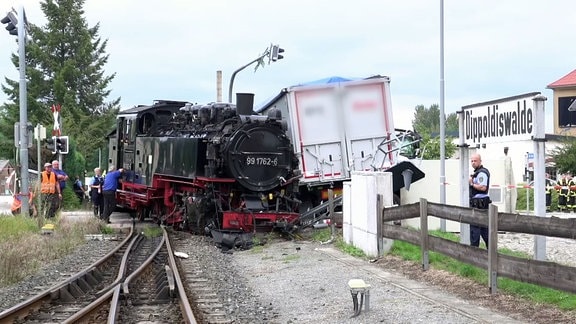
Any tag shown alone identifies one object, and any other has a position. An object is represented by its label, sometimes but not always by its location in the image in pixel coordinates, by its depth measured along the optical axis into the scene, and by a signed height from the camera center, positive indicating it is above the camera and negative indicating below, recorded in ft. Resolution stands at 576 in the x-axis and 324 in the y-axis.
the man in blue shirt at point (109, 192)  71.00 -2.78
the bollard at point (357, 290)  26.78 -4.65
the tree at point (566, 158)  133.08 +0.40
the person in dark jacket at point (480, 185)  37.88 -1.25
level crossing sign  72.54 +4.10
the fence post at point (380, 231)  40.60 -3.79
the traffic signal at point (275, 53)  84.13 +12.29
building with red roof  194.95 +15.47
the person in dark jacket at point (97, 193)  80.12 -3.25
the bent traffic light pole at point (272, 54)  84.23 +12.35
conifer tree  181.45 +22.31
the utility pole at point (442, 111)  56.24 +3.98
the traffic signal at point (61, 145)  68.80 +1.67
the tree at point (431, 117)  405.10 +24.87
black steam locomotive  54.60 -0.54
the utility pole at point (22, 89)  63.26 +6.40
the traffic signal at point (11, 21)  63.16 +12.06
